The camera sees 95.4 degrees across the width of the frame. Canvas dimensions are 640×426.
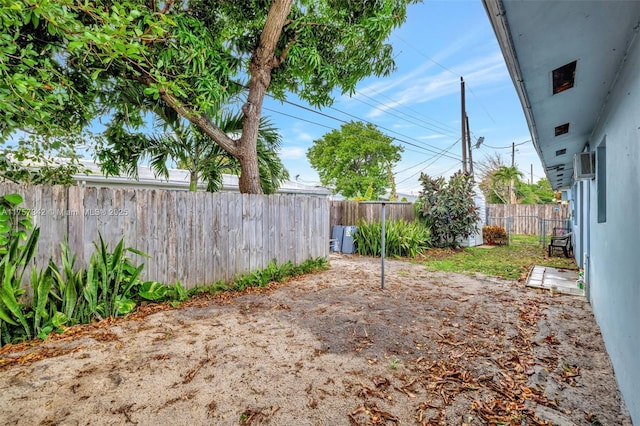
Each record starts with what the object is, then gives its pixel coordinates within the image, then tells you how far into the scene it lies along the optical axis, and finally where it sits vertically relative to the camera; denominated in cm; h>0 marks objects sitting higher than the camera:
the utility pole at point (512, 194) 2112 +160
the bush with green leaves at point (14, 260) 267 -46
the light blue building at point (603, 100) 164 +109
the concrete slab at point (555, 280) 473 -118
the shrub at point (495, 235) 1167 -81
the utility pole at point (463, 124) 1202 +386
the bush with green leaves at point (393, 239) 855 -72
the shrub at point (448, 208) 973 +25
